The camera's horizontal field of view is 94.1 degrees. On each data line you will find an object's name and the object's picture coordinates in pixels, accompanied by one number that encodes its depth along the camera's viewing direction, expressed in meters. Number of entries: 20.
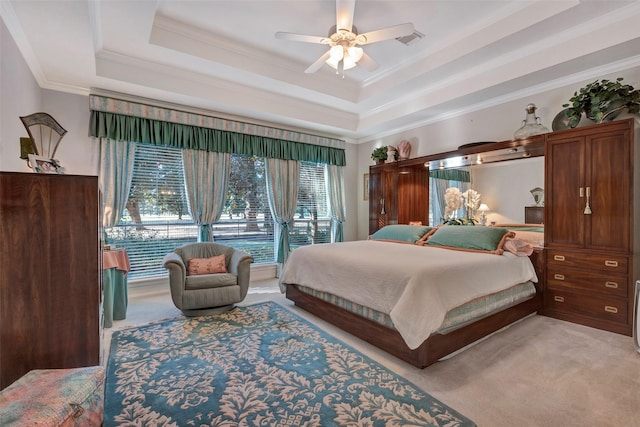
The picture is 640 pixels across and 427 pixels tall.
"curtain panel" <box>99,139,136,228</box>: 3.84
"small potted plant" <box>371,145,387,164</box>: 5.45
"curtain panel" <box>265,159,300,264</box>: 5.24
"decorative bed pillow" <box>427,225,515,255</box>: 3.28
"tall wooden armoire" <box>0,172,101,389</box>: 1.60
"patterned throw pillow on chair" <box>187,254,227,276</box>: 3.65
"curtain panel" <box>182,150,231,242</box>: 4.46
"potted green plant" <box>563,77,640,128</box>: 2.86
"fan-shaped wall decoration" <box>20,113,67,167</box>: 2.39
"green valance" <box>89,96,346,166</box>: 3.86
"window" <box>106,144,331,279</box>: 4.17
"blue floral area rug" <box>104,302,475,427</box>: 1.72
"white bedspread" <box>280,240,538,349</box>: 2.20
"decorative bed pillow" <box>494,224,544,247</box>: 3.57
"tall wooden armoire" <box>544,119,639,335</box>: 2.82
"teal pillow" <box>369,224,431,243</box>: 4.15
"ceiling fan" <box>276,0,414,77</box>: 2.54
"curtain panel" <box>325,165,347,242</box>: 6.02
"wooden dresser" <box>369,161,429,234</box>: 5.09
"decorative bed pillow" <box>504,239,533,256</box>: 3.21
